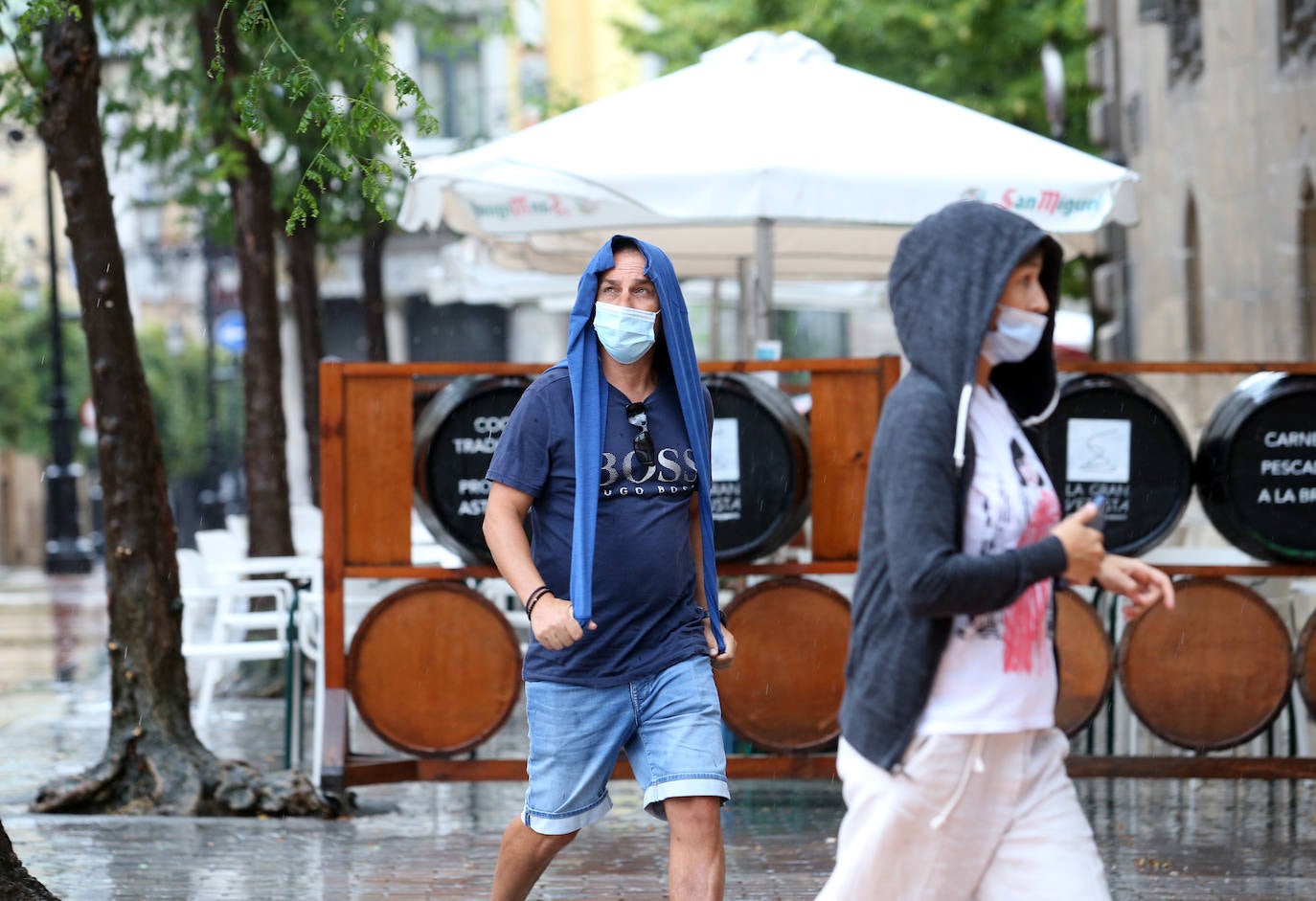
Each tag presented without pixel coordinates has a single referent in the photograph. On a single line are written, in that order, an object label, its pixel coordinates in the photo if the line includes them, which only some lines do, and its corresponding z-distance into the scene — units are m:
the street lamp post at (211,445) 58.34
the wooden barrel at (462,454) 14.16
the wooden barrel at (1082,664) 14.09
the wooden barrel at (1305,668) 14.18
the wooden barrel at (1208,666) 14.21
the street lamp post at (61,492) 57.72
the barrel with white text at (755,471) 14.03
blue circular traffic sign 61.50
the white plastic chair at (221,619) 18.67
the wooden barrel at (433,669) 14.20
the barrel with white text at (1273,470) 14.11
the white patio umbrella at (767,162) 15.70
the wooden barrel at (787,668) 14.19
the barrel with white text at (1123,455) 14.09
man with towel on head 8.98
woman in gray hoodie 6.42
